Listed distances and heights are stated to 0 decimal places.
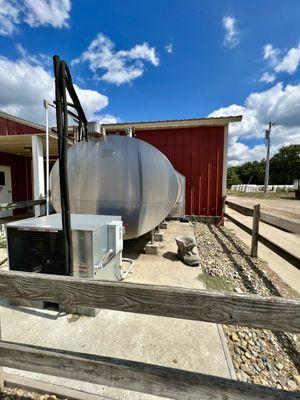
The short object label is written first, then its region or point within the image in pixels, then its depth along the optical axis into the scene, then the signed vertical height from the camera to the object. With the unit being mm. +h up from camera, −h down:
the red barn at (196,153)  7207 +1062
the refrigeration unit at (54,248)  2248 -687
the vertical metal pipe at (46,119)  4538 +1442
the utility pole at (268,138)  25623 +5664
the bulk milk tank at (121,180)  3424 +65
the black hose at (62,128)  1938 +497
